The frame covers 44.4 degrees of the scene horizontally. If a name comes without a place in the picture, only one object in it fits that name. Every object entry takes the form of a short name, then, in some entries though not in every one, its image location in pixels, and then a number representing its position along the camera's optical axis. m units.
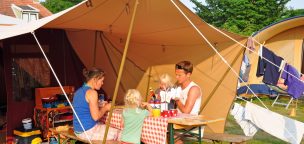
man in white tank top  3.75
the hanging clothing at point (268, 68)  4.67
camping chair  7.88
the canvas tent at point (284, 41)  9.05
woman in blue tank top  3.58
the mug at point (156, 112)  3.54
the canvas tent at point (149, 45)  3.87
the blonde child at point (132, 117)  3.37
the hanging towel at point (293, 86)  6.42
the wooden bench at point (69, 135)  3.62
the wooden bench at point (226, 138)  3.72
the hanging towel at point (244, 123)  4.33
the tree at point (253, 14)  21.39
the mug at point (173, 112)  3.57
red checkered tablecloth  3.36
